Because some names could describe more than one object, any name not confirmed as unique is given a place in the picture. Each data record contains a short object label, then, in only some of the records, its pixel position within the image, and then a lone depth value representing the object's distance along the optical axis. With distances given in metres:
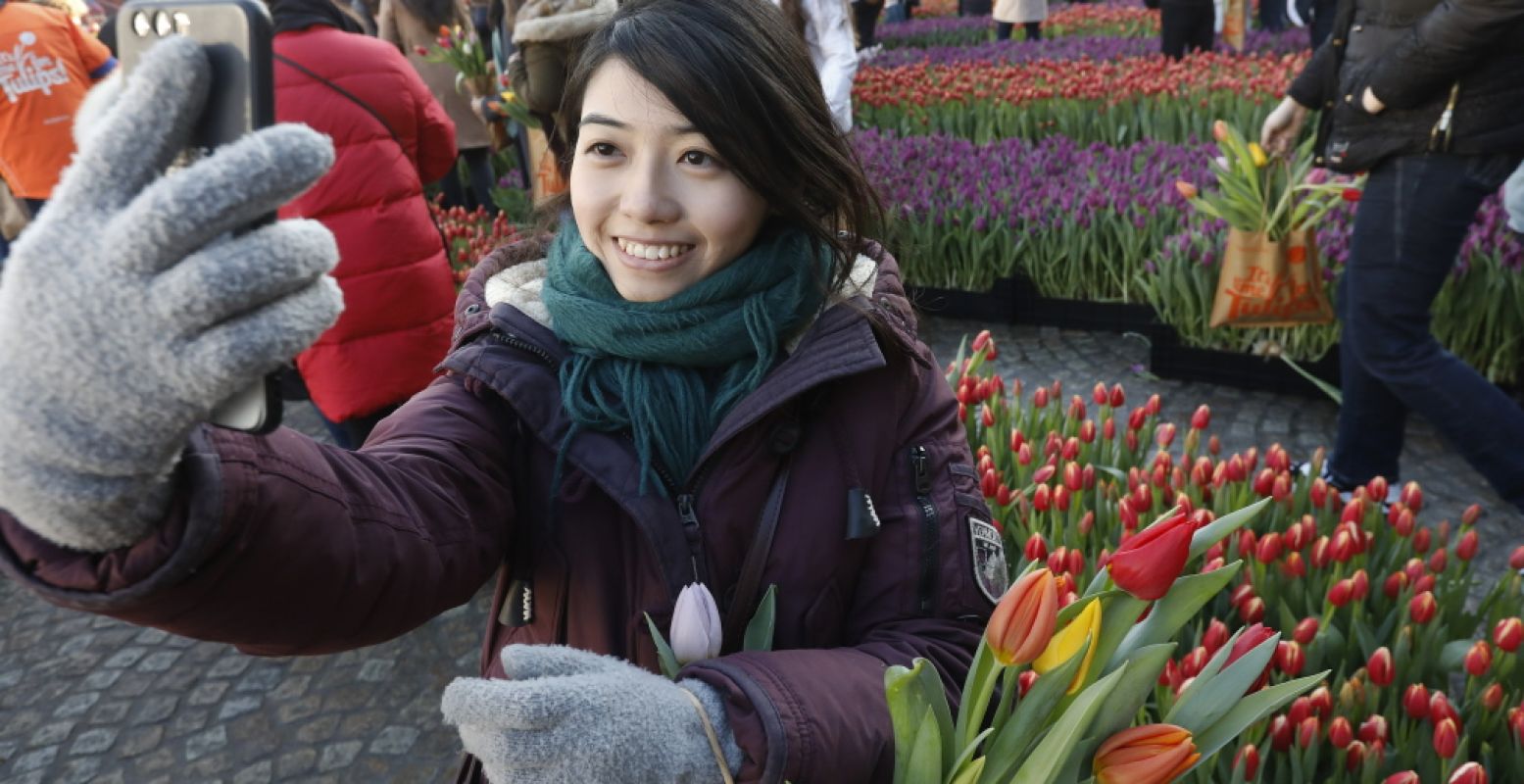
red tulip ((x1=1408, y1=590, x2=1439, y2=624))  1.73
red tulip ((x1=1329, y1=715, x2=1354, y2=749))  1.45
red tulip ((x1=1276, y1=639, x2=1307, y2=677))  1.58
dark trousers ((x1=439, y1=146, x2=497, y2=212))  6.43
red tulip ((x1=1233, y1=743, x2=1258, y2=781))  1.35
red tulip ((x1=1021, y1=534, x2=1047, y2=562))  1.81
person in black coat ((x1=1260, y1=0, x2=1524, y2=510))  2.45
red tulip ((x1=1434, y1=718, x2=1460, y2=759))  1.42
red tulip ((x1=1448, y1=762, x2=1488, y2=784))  1.30
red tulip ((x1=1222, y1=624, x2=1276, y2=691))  1.06
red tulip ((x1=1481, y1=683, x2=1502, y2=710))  1.56
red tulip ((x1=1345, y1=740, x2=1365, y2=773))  1.45
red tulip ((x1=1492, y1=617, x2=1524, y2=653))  1.64
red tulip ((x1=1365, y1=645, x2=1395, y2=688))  1.59
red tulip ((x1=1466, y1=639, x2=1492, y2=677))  1.60
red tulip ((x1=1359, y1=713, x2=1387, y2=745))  1.47
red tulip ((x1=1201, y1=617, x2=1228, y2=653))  1.61
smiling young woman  0.82
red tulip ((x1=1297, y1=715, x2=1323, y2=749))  1.46
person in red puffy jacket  2.54
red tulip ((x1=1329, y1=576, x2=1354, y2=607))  1.75
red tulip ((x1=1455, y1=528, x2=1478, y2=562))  1.96
